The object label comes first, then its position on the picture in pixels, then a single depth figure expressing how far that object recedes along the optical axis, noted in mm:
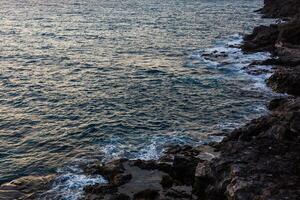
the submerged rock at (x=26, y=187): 25844
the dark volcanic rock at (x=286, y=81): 42719
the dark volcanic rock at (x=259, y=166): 19562
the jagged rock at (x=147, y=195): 24533
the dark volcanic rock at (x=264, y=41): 65188
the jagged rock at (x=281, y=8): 102181
